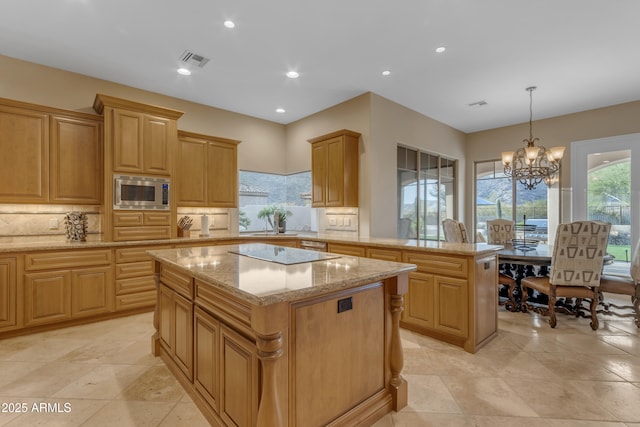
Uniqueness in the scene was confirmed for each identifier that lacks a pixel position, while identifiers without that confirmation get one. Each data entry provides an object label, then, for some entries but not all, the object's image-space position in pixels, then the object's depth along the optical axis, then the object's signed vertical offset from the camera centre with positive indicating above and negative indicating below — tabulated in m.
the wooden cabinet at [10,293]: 3.01 -0.80
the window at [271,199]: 5.58 +0.26
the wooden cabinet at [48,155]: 3.32 +0.68
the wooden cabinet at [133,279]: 3.64 -0.81
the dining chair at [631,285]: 3.31 -0.79
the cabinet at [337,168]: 4.59 +0.70
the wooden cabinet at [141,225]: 3.72 -0.15
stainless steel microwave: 3.73 +0.27
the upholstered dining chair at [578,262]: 3.16 -0.52
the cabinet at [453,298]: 2.75 -0.82
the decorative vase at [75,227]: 3.67 -0.16
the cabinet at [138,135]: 3.67 +0.99
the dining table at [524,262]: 3.59 -0.59
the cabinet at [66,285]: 3.15 -0.78
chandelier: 4.22 +0.72
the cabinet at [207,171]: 4.54 +0.65
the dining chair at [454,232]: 3.92 -0.24
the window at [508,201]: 5.96 +0.26
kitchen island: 1.38 -0.67
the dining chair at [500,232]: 5.04 -0.31
